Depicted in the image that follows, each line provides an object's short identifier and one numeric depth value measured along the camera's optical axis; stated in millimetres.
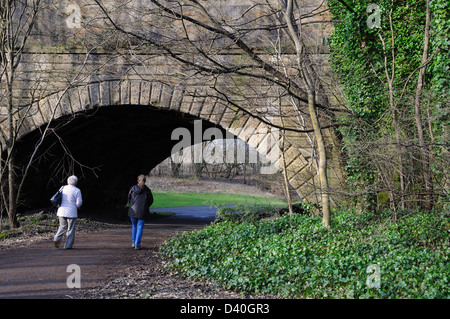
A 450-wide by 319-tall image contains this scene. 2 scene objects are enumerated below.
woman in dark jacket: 8930
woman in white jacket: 8625
